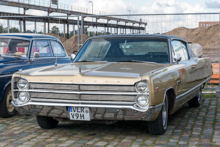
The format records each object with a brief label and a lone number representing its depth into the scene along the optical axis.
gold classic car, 4.75
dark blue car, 6.99
